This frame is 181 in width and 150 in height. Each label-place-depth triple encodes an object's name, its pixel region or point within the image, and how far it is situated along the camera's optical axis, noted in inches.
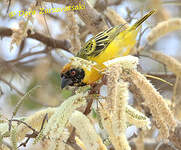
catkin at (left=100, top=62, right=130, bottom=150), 100.6
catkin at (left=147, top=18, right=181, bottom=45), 119.0
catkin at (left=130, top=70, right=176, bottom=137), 102.9
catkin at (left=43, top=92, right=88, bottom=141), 102.1
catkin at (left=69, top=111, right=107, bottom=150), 102.1
